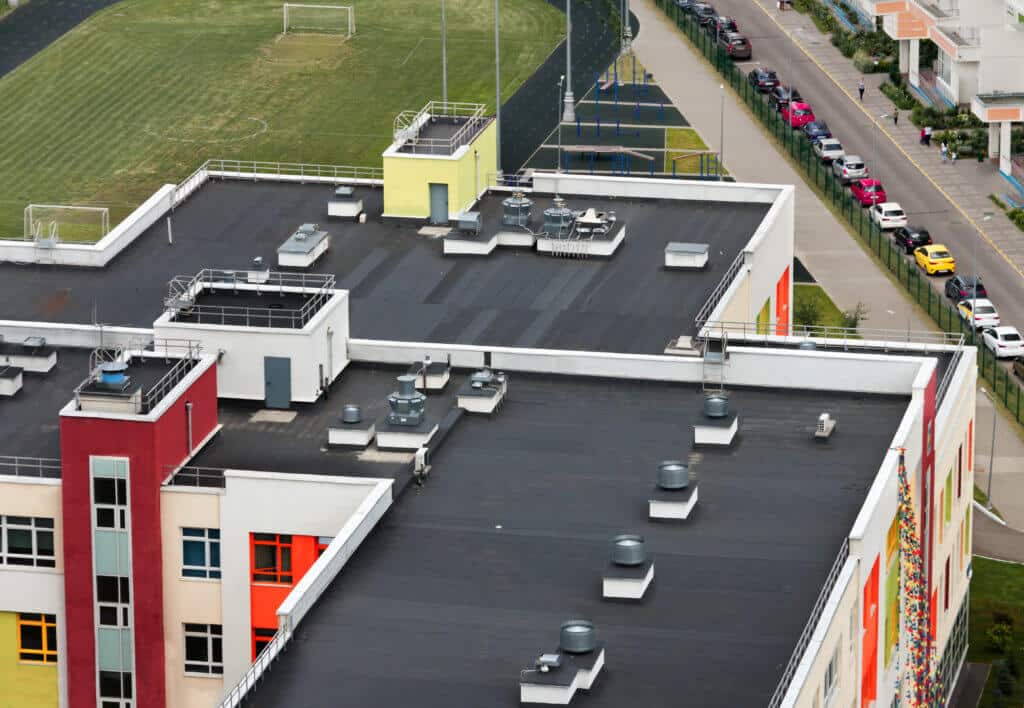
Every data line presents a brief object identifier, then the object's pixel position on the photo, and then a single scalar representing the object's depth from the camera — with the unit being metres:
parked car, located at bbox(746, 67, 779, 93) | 193.62
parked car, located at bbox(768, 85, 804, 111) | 189.75
